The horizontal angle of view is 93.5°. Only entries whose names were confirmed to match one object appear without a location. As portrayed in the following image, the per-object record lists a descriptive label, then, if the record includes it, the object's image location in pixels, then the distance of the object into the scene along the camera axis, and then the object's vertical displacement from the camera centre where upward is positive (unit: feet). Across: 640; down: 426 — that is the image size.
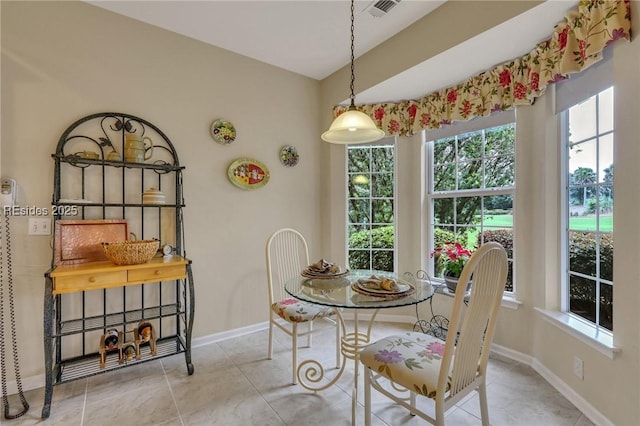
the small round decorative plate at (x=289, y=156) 10.23 +1.97
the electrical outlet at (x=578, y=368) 5.92 -3.10
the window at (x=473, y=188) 8.41 +0.74
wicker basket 6.31 -0.82
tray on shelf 6.49 -0.56
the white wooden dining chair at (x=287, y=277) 6.98 -2.01
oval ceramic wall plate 9.12 +1.23
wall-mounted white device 6.03 +0.42
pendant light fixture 5.96 +1.73
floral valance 5.27 +3.26
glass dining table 4.95 -1.47
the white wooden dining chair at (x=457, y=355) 3.95 -2.27
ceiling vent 7.00 +4.92
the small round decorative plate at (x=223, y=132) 8.82 +2.41
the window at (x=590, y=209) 5.96 +0.06
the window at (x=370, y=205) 10.88 +0.27
